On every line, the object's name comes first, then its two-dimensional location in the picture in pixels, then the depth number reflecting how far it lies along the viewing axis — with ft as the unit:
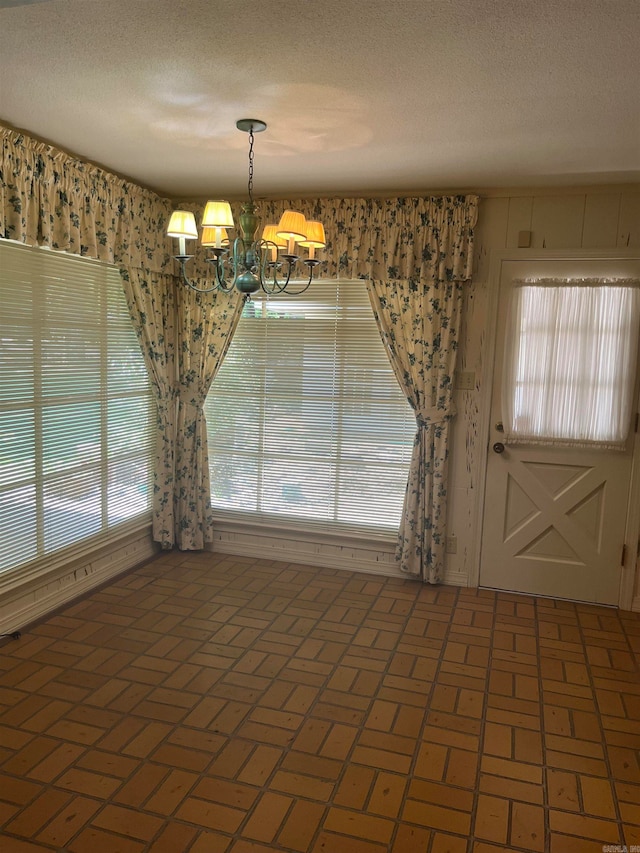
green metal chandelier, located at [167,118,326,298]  8.74
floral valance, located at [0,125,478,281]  11.28
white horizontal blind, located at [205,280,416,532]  14.29
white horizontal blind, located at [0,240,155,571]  10.92
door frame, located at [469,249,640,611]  12.69
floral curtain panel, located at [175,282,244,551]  14.93
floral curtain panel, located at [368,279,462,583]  13.43
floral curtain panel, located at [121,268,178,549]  14.38
